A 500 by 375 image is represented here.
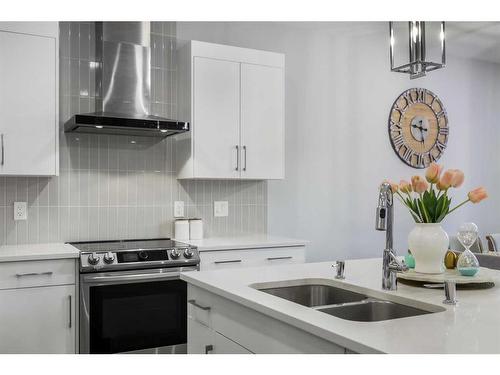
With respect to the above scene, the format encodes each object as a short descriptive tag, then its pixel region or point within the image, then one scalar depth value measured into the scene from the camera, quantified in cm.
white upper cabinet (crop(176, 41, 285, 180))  379
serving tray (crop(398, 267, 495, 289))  190
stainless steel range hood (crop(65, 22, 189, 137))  356
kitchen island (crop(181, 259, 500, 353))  126
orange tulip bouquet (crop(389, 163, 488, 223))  195
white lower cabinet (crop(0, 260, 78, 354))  301
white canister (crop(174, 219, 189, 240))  390
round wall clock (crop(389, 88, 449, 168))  520
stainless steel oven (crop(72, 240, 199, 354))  314
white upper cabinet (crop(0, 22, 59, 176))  319
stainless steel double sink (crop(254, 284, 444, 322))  177
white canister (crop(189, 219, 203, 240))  394
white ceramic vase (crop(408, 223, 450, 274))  199
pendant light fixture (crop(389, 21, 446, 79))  218
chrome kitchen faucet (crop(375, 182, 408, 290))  186
